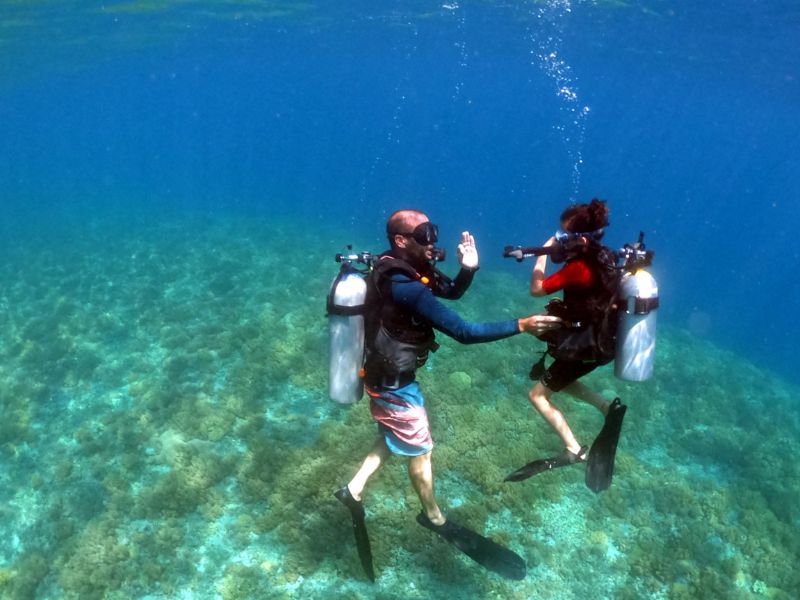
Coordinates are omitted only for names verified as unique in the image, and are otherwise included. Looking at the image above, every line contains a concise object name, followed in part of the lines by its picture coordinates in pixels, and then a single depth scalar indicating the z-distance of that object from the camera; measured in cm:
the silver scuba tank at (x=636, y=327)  442
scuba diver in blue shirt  384
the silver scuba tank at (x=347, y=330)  427
